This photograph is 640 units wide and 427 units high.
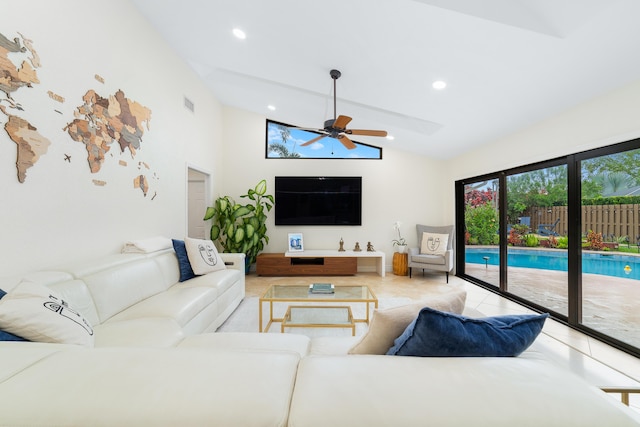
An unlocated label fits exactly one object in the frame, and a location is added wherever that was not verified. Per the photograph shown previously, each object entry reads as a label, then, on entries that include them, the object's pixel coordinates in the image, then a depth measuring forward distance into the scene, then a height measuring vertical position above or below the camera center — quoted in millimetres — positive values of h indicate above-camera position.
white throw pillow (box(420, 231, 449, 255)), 4793 -429
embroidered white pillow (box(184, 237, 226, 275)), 2988 -461
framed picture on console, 5165 -482
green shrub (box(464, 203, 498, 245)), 4234 -34
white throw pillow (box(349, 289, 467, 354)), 1046 -433
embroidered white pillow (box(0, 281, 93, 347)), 1144 -469
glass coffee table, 2452 -772
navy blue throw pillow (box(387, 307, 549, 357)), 885 -403
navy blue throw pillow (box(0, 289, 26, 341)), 1091 -511
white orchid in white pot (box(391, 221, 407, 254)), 5129 -435
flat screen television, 5281 +378
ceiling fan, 2909 +1043
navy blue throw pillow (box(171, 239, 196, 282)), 2908 -494
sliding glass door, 2393 -186
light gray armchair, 4570 -642
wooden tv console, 4891 -854
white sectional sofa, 610 -448
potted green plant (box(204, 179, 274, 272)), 4645 -83
